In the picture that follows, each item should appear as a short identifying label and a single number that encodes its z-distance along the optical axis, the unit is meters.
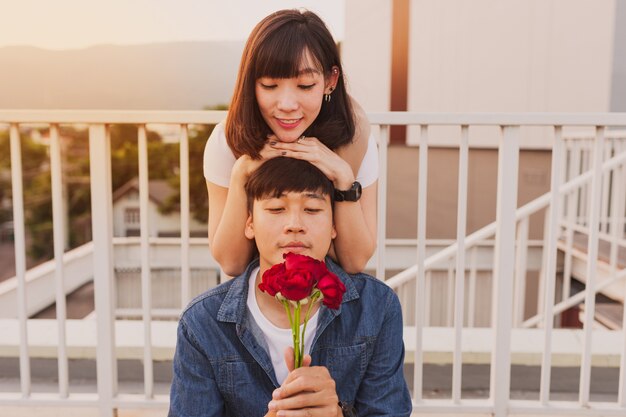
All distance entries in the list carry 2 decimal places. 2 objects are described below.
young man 1.17
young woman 1.21
